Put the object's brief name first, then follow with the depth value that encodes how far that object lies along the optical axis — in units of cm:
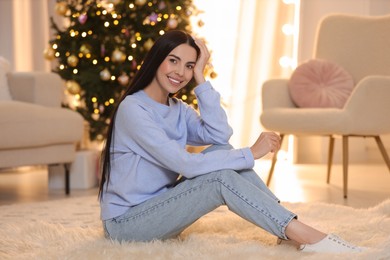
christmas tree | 439
